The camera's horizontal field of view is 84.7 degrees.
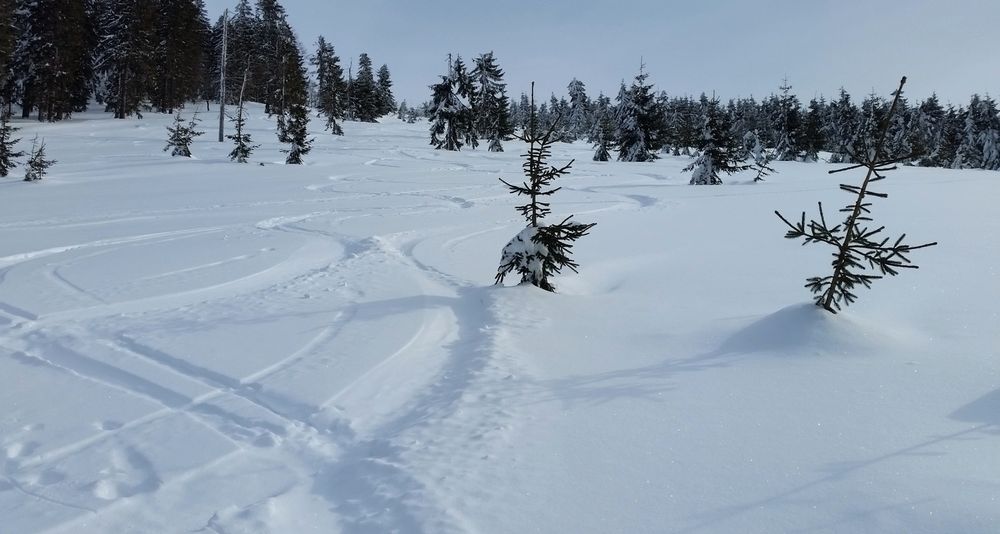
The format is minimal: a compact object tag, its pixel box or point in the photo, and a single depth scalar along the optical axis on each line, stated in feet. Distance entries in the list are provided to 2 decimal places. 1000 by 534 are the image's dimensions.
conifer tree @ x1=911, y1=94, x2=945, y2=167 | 218.38
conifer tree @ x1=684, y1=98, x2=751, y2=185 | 74.49
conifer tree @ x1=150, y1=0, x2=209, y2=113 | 146.82
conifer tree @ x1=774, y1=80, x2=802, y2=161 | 156.87
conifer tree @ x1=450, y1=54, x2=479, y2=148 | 136.26
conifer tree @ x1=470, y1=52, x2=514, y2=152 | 165.48
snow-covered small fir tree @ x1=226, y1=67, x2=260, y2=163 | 78.23
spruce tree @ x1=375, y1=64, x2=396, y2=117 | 253.30
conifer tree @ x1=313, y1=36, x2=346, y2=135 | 139.64
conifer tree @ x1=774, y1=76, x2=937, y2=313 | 14.89
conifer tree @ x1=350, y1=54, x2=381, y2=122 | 215.92
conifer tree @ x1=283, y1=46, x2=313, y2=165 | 80.53
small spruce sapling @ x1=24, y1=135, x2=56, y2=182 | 54.65
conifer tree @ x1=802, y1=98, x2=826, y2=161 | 160.82
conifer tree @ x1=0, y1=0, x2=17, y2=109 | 95.55
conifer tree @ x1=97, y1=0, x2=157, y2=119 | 130.62
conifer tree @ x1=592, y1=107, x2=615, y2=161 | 119.88
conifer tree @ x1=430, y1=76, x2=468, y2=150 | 128.36
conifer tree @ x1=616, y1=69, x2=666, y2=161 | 131.64
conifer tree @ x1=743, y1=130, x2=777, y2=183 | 95.71
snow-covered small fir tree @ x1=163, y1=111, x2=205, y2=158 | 80.12
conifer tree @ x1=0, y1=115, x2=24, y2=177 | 57.41
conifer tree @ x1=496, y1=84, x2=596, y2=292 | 21.61
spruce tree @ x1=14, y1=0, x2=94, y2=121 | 122.01
